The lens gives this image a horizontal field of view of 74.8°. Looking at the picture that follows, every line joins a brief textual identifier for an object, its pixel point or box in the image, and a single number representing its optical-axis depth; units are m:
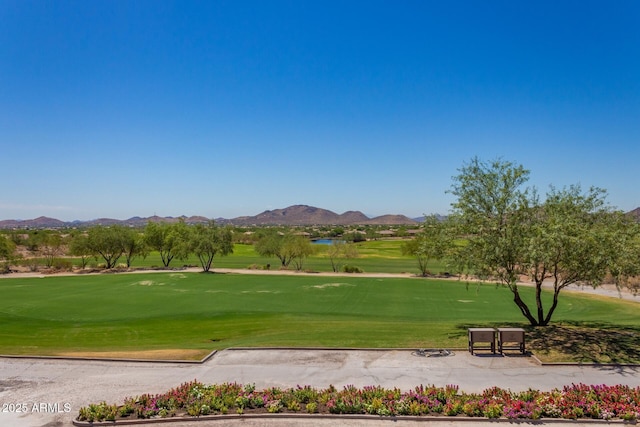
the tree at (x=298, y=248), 75.12
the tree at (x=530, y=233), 17.75
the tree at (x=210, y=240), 69.50
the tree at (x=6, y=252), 70.72
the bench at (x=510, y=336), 17.09
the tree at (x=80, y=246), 71.62
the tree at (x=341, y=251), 76.36
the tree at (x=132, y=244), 74.12
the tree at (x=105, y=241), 71.56
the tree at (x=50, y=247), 79.11
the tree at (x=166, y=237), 74.06
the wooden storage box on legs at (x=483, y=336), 17.05
